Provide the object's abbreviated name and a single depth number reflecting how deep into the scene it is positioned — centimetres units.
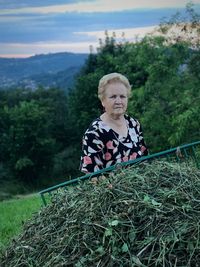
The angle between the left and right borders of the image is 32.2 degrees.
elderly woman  215
